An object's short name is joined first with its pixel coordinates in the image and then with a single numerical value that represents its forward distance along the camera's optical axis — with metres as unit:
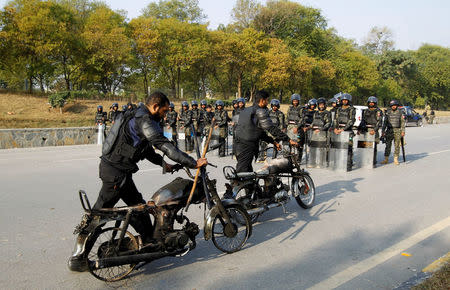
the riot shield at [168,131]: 13.85
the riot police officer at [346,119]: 10.56
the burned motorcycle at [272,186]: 5.28
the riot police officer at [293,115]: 11.37
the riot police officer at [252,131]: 5.67
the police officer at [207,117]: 14.29
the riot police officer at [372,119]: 11.12
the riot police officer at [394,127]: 11.66
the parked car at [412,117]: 33.82
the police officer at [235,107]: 14.03
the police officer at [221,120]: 13.38
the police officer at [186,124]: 14.30
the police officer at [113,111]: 15.99
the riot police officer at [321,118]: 10.63
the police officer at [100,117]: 16.81
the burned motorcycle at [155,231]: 3.61
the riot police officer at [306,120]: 11.37
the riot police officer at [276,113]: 11.55
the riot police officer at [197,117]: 14.39
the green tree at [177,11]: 55.31
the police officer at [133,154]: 3.64
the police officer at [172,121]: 14.94
